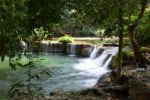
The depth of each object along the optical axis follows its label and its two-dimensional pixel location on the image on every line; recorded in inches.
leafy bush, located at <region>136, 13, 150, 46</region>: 275.4
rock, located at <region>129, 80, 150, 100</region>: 169.4
